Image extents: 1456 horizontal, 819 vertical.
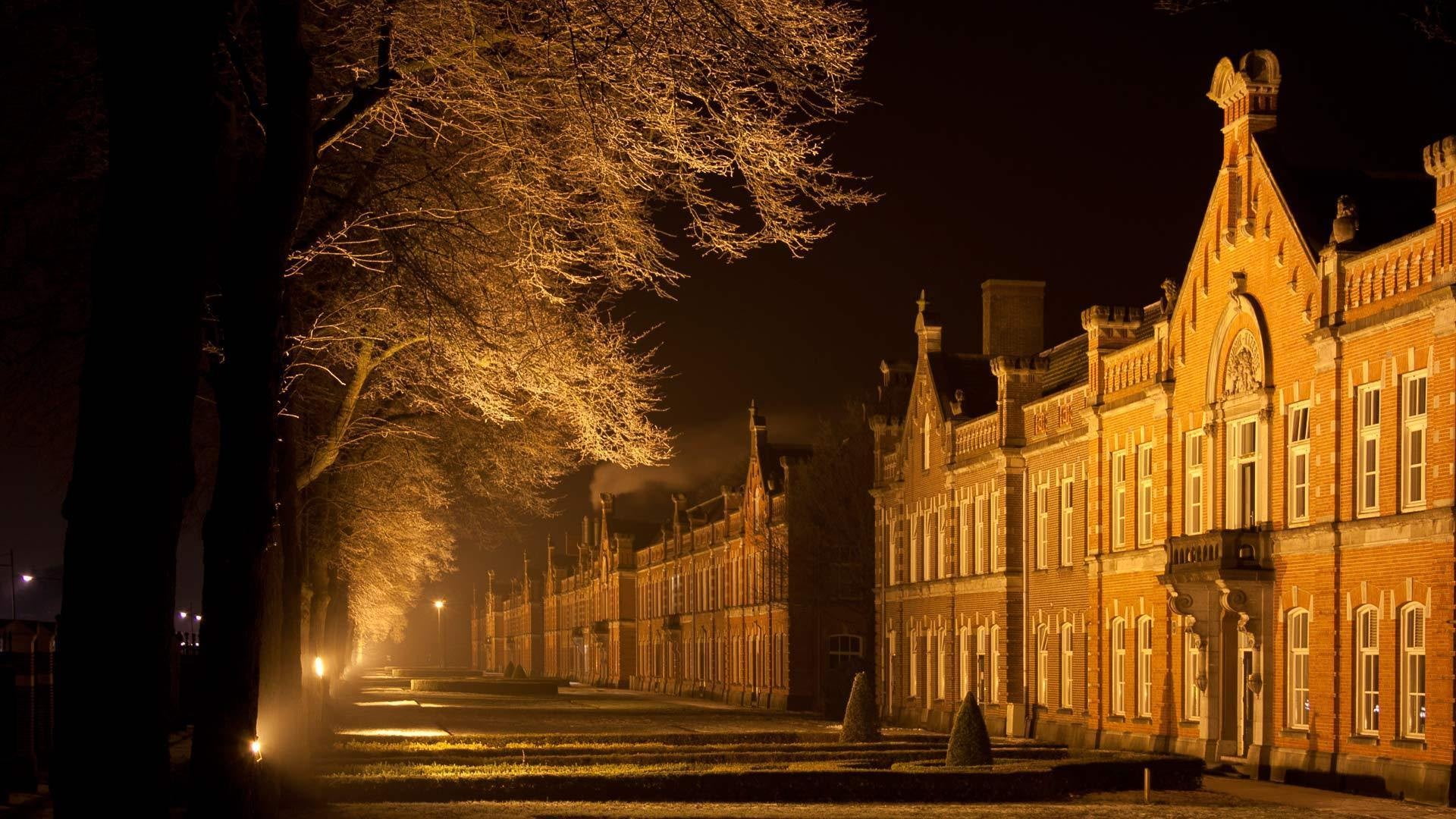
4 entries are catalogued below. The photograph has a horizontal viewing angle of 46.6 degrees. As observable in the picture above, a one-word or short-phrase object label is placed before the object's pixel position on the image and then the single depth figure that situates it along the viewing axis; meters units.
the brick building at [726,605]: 71.75
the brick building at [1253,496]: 26.31
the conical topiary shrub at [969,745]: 28.92
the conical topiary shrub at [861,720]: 37.47
